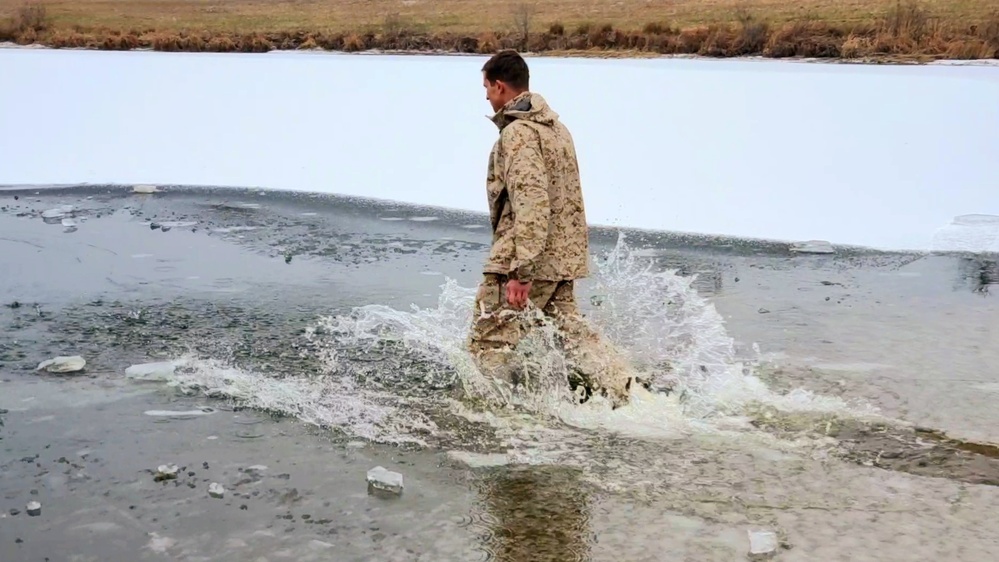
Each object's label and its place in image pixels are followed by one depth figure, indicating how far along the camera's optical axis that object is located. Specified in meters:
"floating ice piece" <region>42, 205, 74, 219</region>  10.68
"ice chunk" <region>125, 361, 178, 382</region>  5.64
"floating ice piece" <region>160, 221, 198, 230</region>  10.21
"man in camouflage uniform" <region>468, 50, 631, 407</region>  4.71
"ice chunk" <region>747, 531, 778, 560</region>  3.69
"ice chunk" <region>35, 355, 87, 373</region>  5.75
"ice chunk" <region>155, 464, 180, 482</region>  4.34
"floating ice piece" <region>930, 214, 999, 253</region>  9.12
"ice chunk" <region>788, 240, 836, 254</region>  9.06
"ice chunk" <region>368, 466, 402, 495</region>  4.21
